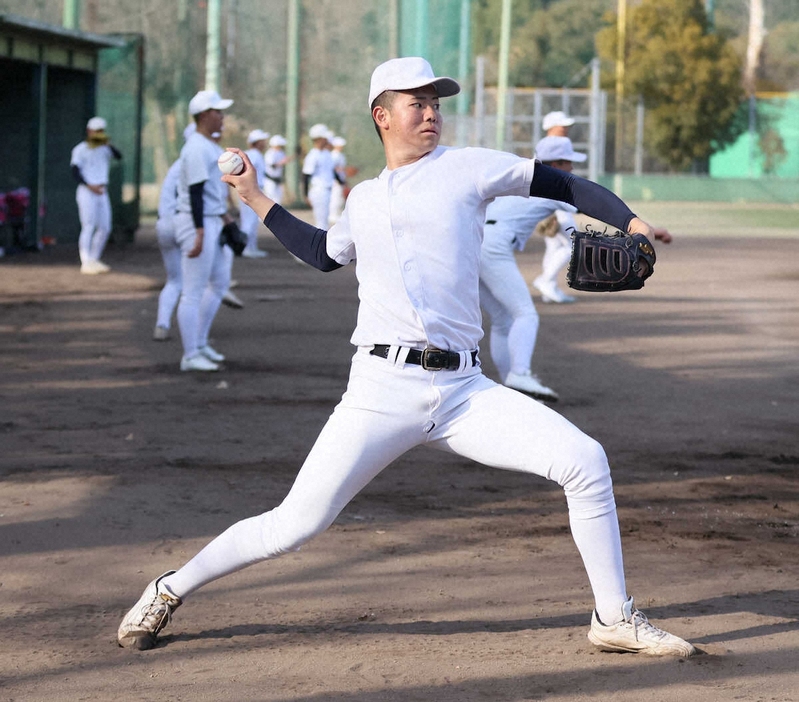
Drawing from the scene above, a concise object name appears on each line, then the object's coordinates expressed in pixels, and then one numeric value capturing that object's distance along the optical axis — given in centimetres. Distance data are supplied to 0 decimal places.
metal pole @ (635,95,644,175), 5238
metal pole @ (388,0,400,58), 5062
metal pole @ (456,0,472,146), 5020
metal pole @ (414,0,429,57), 4747
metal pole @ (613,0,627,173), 5382
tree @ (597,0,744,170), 5316
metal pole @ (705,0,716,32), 5569
